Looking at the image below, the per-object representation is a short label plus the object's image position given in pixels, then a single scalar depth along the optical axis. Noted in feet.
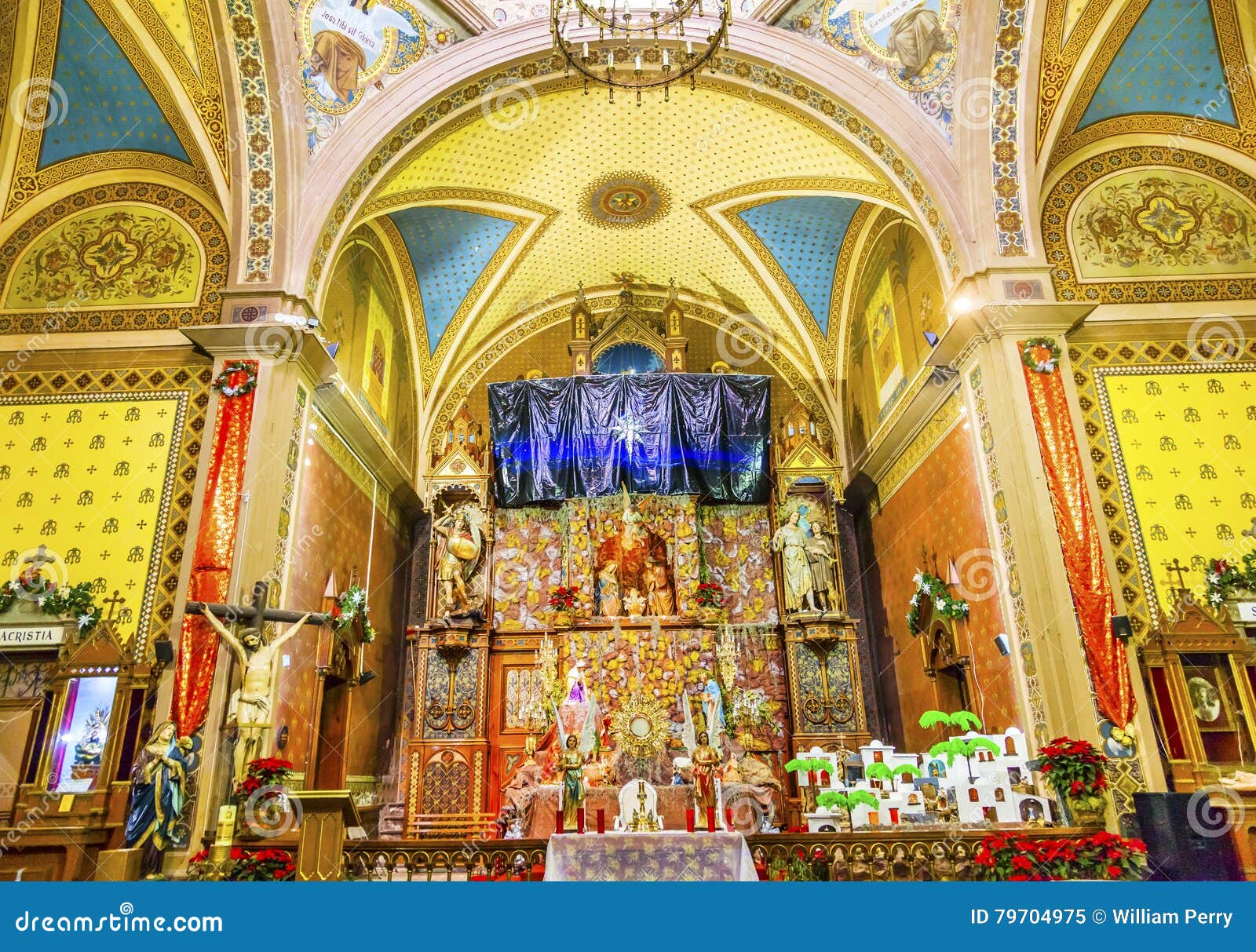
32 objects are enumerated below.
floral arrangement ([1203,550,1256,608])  31.68
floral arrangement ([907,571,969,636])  37.47
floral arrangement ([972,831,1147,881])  21.11
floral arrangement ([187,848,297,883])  21.44
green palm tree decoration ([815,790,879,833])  26.78
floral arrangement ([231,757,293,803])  26.96
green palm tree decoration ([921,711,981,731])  30.25
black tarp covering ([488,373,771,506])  50.24
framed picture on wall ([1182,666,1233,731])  30.27
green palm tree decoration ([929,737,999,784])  28.81
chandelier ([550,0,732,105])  38.19
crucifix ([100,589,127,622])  32.19
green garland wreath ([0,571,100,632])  31.60
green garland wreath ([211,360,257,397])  34.19
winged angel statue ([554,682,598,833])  30.86
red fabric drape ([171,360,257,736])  29.43
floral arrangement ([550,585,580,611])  47.60
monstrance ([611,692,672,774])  43.45
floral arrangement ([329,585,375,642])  39.68
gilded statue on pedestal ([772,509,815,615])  46.98
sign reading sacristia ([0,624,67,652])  31.60
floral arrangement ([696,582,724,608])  48.16
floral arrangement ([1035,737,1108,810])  25.35
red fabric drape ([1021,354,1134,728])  29.45
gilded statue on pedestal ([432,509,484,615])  46.85
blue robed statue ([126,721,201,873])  26.32
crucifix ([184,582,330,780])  28.09
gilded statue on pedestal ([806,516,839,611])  46.98
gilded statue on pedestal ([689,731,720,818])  29.07
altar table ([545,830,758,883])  21.36
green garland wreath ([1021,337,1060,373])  34.22
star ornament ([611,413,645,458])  50.31
